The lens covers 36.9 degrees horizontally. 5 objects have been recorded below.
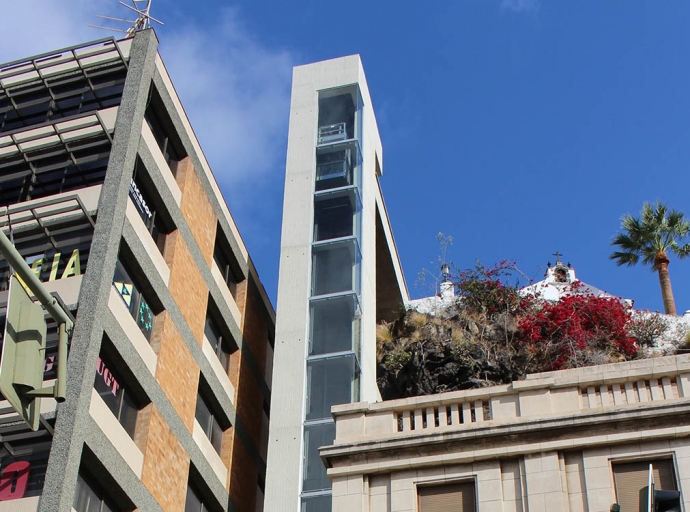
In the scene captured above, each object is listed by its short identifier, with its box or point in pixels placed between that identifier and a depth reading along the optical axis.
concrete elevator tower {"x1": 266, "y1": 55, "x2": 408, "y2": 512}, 29.03
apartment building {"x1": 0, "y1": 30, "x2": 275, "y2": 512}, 23.67
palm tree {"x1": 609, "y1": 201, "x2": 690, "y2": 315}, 53.03
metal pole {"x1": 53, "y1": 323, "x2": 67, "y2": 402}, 9.62
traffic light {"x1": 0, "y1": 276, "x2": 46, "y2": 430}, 8.92
